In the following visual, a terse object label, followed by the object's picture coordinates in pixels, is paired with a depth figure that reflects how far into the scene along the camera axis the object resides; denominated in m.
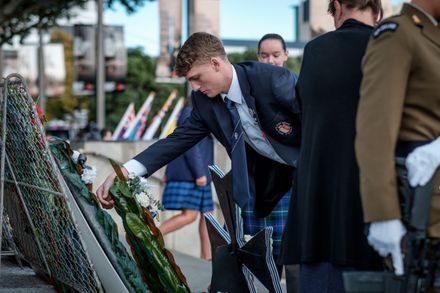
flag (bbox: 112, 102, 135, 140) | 27.78
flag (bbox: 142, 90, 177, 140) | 24.72
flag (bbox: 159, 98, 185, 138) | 20.39
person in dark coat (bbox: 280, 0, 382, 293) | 3.52
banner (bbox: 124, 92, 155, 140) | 25.99
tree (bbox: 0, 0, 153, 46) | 22.78
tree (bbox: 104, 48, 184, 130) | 74.00
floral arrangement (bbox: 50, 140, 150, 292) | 4.86
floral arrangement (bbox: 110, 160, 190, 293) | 4.87
